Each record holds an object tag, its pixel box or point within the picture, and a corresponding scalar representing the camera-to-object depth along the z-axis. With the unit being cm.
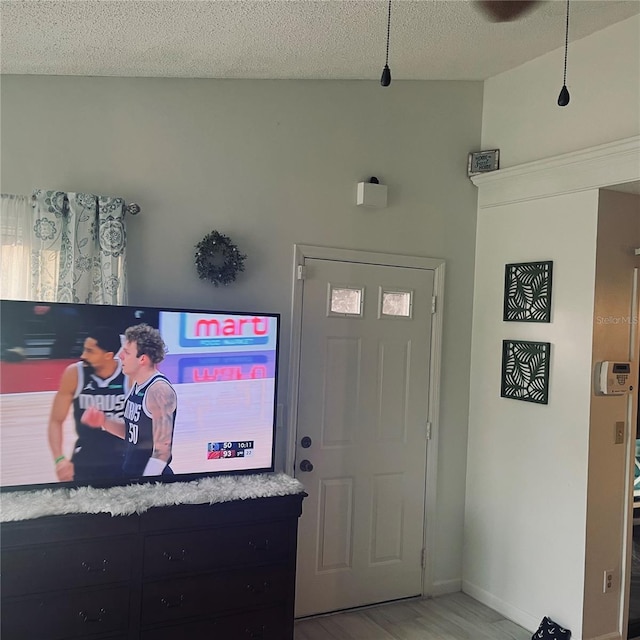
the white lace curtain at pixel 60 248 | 277
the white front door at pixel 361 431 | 354
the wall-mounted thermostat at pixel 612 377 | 328
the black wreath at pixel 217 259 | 315
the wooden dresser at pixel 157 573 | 239
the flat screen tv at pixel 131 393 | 256
